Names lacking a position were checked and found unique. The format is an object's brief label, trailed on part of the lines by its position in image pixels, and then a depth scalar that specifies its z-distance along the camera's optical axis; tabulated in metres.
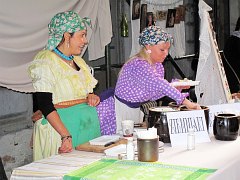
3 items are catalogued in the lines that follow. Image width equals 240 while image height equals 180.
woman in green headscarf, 2.43
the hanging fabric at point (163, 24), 5.11
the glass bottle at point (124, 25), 5.14
